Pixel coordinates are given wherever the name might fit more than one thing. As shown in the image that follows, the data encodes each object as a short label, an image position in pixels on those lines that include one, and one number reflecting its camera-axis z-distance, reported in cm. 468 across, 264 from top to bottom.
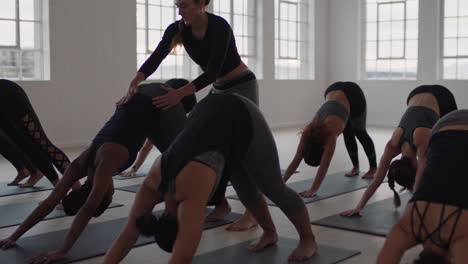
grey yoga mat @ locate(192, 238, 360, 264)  276
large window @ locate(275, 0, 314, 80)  1084
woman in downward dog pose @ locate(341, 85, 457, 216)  305
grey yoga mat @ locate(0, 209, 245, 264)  281
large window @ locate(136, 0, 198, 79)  848
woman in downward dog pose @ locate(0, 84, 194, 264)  256
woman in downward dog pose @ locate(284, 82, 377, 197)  402
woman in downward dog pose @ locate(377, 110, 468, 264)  173
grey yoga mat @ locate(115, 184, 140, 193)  462
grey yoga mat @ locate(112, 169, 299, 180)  523
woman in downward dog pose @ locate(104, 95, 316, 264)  186
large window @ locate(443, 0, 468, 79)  1017
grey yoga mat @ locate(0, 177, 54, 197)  452
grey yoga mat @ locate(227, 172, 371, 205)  444
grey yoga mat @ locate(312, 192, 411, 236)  336
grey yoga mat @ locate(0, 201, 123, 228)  357
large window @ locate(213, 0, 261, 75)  978
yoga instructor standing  283
